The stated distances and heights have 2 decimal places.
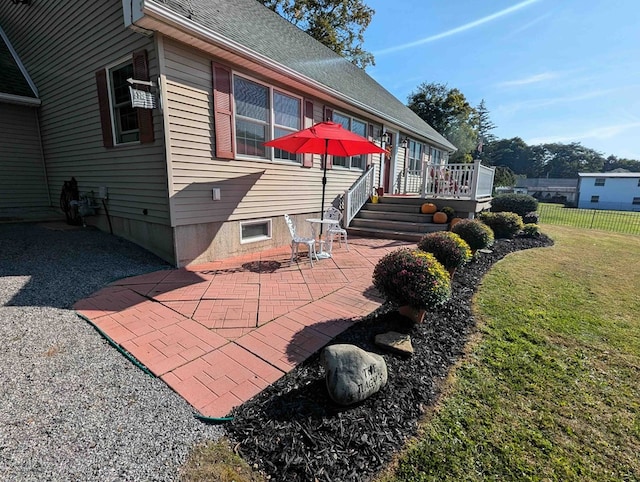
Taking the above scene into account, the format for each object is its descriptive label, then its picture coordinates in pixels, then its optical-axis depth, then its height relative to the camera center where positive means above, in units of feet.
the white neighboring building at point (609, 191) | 109.29 +0.07
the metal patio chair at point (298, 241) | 16.97 -3.11
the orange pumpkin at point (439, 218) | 26.43 -2.62
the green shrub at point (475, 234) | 17.52 -2.68
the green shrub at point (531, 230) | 28.28 -3.85
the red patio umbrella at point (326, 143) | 16.98 +2.62
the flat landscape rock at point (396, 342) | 8.64 -4.55
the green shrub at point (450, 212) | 26.86 -2.12
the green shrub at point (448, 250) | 13.34 -2.76
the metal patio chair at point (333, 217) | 20.44 -2.44
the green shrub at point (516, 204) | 33.58 -1.63
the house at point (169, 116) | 15.39 +4.24
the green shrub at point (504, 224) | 26.30 -3.02
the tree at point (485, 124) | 172.76 +37.29
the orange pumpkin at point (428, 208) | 27.71 -1.88
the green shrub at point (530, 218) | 32.04 -3.04
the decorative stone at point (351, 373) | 6.52 -4.18
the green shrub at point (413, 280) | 9.43 -2.97
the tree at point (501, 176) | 87.56 +3.78
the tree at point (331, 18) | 55.47 +32.32
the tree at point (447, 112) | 84.58 +21.84
